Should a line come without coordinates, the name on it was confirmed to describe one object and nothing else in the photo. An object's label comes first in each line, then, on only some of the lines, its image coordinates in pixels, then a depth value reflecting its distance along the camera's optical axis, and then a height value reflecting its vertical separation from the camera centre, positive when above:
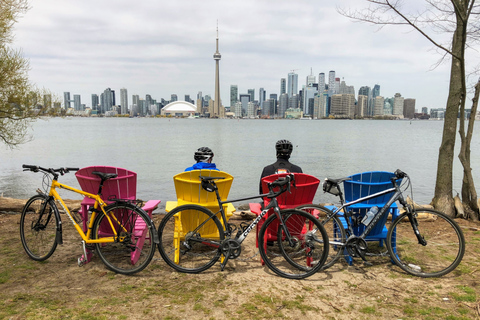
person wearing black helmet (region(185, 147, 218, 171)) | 6.09 -0.72
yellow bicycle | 4.52 -1.54
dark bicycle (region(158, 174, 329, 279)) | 4.55 -1.59
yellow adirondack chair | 4.81 -1.12
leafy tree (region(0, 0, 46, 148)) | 10.10 +0.80
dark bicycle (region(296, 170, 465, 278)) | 4.61 -1.56
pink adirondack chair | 4.76 -0.99
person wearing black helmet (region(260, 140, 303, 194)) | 6.05 -0.76
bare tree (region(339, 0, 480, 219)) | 7.72 -0.50
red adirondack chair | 4.82 -1.04
